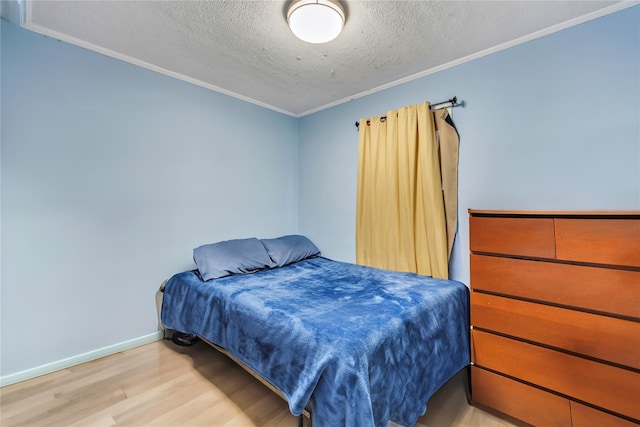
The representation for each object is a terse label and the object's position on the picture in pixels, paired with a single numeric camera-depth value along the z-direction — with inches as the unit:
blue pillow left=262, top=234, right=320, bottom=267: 110.7
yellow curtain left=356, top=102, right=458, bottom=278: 90.5
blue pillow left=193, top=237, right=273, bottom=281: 92.3
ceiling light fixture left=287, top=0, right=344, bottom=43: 60.7
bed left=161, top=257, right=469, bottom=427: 48.1
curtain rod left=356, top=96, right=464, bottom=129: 90.4
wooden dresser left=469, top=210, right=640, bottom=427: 51.3
